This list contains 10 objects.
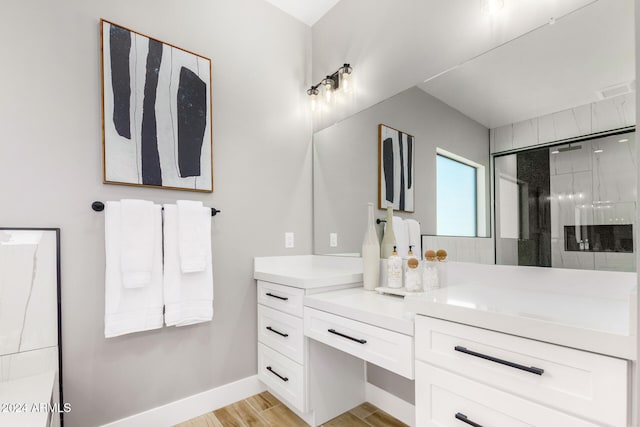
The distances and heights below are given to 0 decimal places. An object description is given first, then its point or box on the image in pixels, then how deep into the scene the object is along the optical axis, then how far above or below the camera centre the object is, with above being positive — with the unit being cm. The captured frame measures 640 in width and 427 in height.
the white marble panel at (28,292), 140 -30
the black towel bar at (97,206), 161 +9
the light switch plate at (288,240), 238 -12
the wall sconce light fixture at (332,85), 230 +104
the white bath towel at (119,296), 160 -37
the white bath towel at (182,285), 176 -34
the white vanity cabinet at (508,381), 81 -46
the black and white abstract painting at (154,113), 169 +63
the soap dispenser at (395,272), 176 -27
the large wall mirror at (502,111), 120 +53
